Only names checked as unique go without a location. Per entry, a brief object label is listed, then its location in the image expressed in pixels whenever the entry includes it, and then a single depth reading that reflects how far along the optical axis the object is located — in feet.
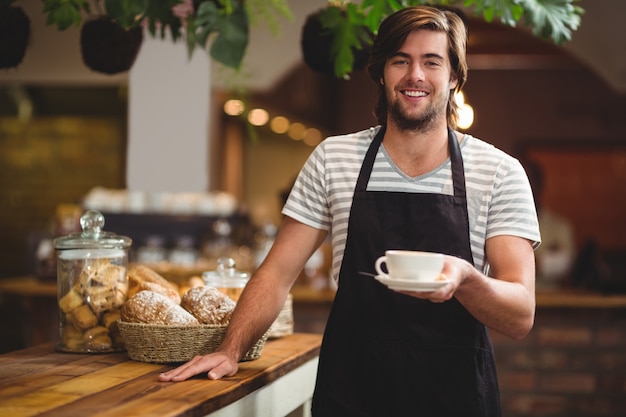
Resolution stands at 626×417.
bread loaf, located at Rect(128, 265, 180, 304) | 7.81
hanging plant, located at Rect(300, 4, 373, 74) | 8.95
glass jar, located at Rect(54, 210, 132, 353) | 7.66
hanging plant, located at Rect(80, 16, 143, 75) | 8.34
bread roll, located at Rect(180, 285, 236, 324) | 7.38
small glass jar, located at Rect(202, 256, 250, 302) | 8.50
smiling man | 6.48
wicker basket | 6.98
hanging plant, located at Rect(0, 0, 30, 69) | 7.75
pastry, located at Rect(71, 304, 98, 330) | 7.66
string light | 32.43
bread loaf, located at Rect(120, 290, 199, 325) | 7.13
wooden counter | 5.44
